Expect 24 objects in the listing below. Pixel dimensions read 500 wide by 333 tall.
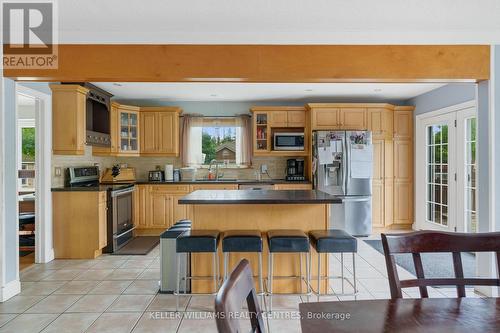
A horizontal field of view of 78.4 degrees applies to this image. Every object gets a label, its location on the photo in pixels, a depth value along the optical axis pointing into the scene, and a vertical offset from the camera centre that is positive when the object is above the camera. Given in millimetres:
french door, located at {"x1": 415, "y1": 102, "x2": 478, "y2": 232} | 4375 -67
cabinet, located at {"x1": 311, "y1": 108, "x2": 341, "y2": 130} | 5445 +831
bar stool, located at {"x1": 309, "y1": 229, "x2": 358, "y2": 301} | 2654 -679
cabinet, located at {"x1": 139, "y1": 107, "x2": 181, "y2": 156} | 5684 +682
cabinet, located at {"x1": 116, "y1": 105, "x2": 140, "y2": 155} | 5418 +676
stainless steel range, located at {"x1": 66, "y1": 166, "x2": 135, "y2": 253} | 4375 -545
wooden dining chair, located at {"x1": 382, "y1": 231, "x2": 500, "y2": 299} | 1364 -372
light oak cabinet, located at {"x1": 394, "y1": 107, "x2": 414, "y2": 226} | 5605 -13
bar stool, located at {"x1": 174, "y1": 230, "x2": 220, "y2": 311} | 2672 -675
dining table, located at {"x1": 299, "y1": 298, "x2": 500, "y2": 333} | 1008 -534
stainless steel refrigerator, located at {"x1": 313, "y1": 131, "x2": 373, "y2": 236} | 5168 -110
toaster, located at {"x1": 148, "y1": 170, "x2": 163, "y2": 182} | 5832 -176
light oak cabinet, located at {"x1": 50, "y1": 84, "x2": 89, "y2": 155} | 4078 +604
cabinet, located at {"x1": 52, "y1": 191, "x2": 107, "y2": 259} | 4094 -760
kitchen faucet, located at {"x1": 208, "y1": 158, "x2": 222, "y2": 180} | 5980 -12
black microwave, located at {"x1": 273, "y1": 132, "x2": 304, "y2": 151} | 5613 +458
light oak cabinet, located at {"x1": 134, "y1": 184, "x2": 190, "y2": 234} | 5426 -694
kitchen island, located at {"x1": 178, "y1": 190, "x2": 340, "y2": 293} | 3041 -548
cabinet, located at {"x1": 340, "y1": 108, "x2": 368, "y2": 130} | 5461 +833
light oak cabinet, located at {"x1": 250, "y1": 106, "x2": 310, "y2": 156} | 5691 +800
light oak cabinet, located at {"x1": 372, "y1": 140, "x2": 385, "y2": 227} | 5527 -354
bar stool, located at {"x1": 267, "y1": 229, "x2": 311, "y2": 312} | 2676 -682
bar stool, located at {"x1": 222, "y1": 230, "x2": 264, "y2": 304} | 2670 -677
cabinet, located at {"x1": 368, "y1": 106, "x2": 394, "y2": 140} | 5500 +798
